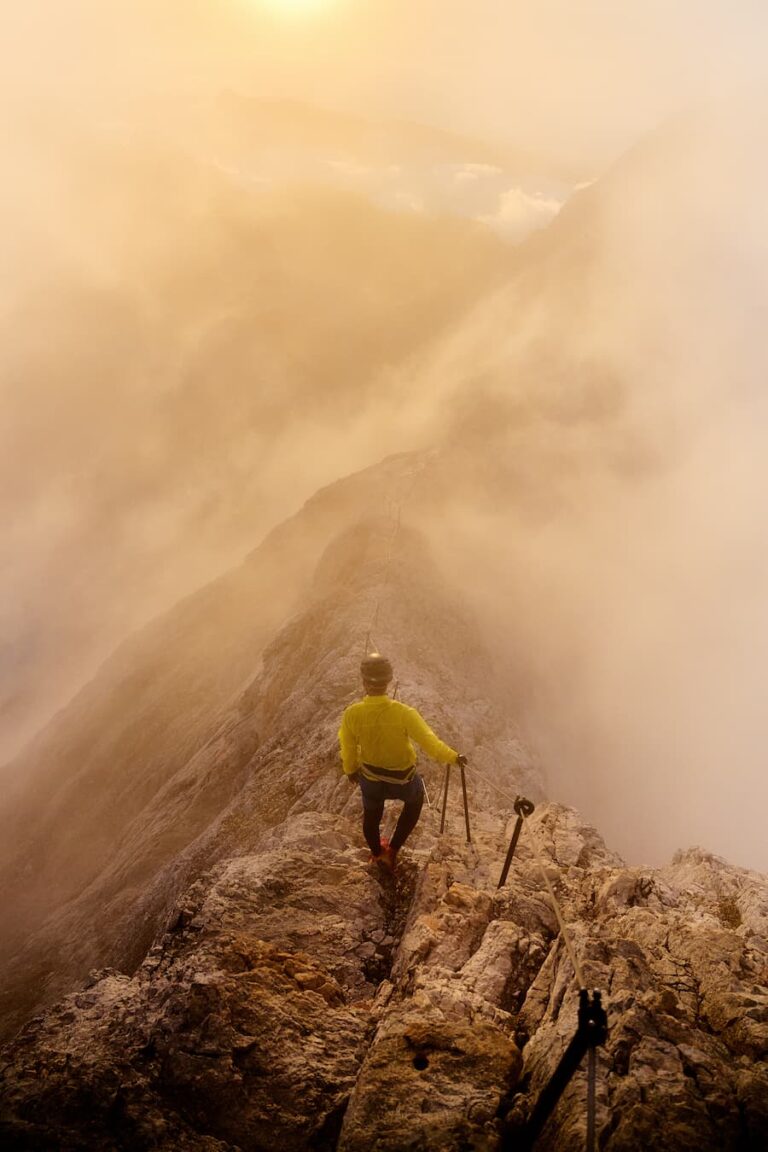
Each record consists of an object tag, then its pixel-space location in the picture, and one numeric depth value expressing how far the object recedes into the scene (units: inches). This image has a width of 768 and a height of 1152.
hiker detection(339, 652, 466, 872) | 356.8
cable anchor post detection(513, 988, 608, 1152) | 175.5
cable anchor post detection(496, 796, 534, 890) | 320.5
